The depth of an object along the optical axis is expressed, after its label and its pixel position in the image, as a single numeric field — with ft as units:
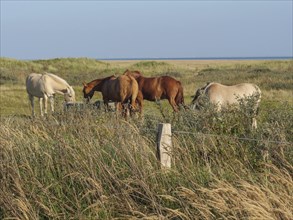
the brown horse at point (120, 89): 60.75
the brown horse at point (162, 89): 65.77
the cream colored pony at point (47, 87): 70.05
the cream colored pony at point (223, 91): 48.42
